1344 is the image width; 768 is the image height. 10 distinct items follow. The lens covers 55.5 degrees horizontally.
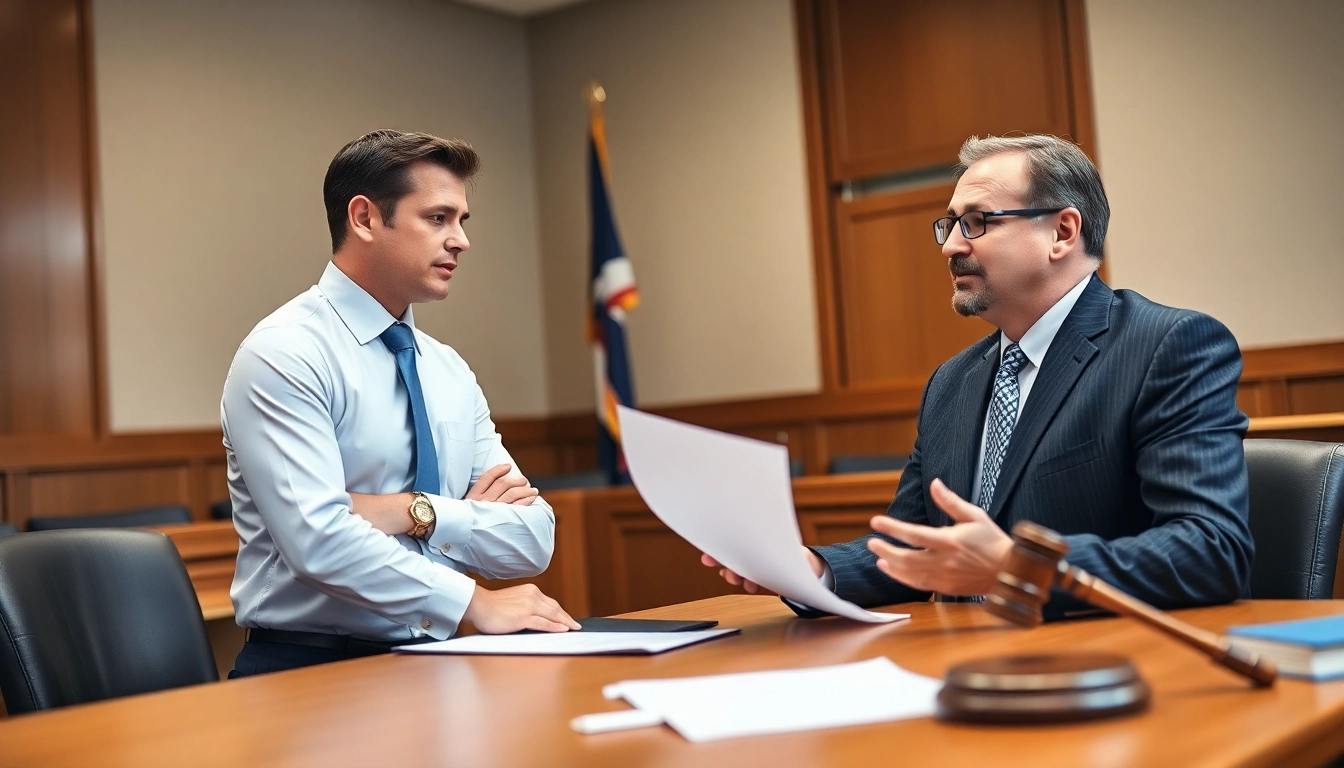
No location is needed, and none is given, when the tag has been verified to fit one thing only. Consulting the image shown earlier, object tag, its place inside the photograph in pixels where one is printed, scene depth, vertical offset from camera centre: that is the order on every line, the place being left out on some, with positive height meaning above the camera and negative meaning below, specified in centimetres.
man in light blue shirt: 210 +0
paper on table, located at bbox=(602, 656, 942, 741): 108 -24
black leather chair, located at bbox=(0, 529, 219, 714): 186 -22
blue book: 114 -23
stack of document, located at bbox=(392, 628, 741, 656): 157 -25
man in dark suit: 164 -2
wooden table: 97 -25
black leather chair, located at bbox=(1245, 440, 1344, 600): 192 -18
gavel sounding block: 100 -22
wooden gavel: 108 -16
